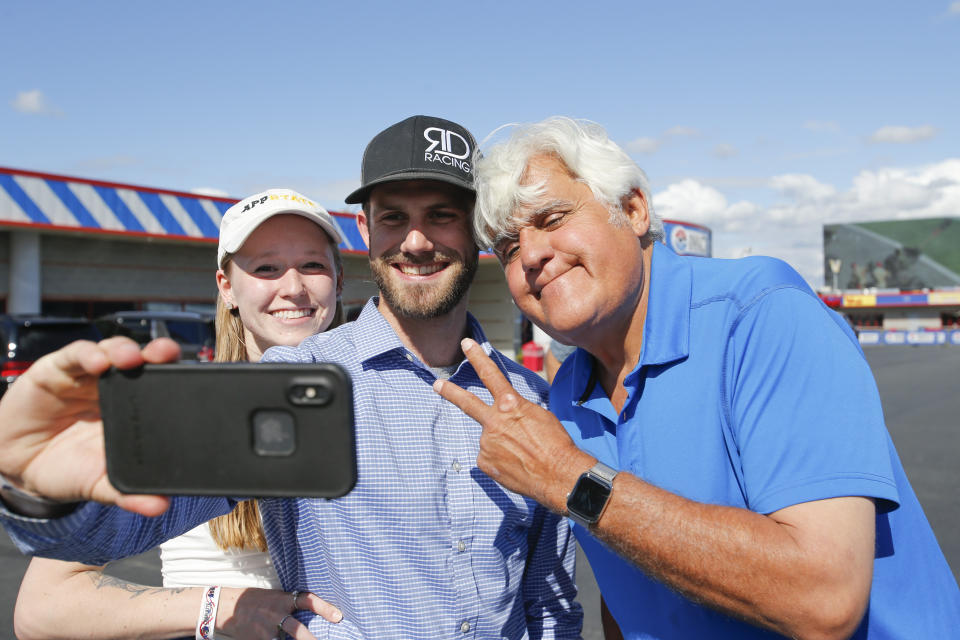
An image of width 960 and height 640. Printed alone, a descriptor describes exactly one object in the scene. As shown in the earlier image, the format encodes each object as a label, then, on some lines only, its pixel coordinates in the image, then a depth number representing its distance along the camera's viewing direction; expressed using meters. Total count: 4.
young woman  2.06
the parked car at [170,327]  13.64
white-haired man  1.42
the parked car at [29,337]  10.16
